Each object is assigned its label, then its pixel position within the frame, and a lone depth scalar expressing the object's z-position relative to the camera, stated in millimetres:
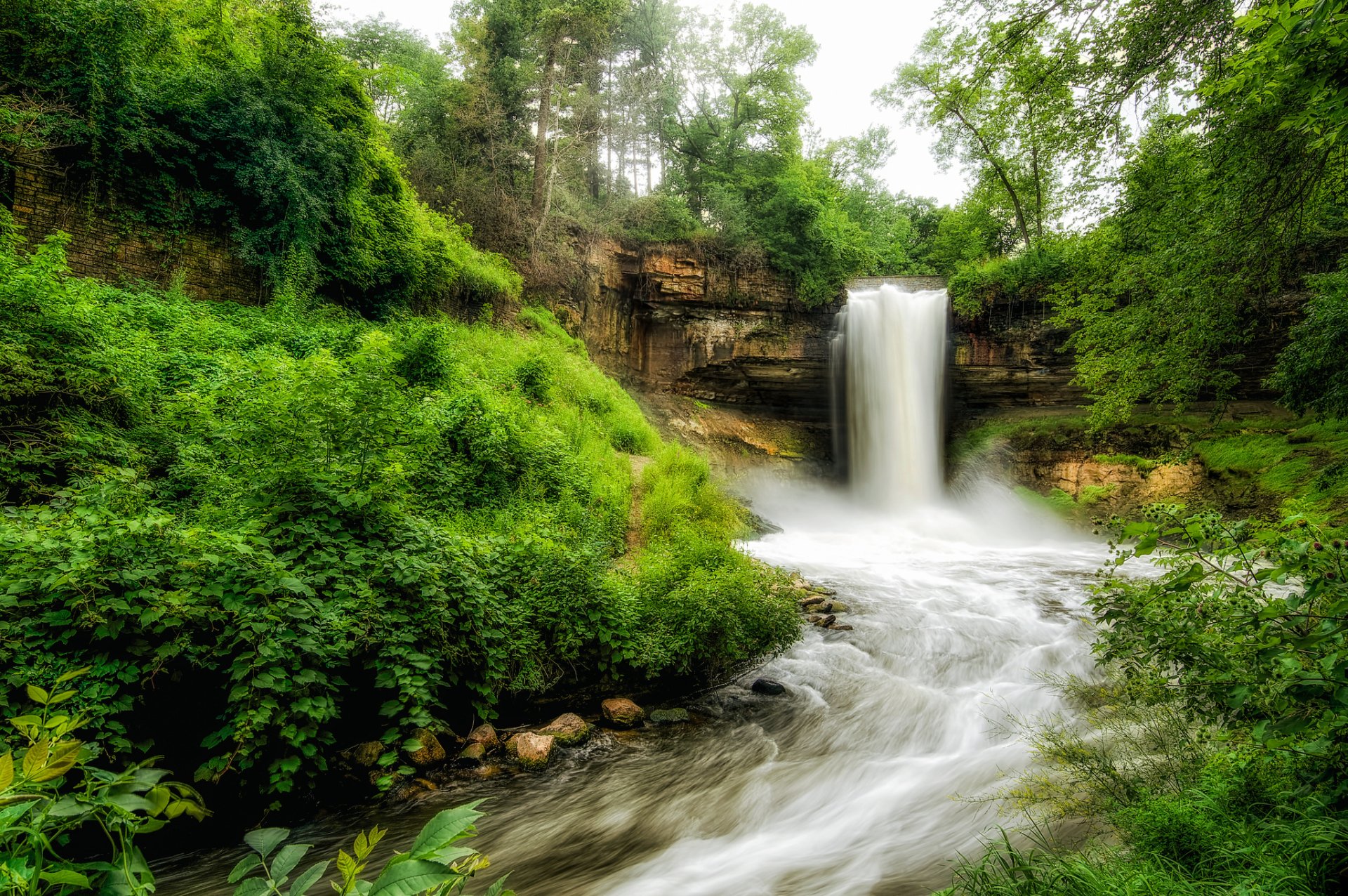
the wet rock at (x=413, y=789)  4422
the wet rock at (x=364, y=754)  4512
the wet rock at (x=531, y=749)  4969
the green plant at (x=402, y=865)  1074
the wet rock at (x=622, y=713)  5621
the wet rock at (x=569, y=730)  5261
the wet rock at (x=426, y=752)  4641
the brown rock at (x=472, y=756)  4840
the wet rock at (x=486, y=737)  5016
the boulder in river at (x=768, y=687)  6512
